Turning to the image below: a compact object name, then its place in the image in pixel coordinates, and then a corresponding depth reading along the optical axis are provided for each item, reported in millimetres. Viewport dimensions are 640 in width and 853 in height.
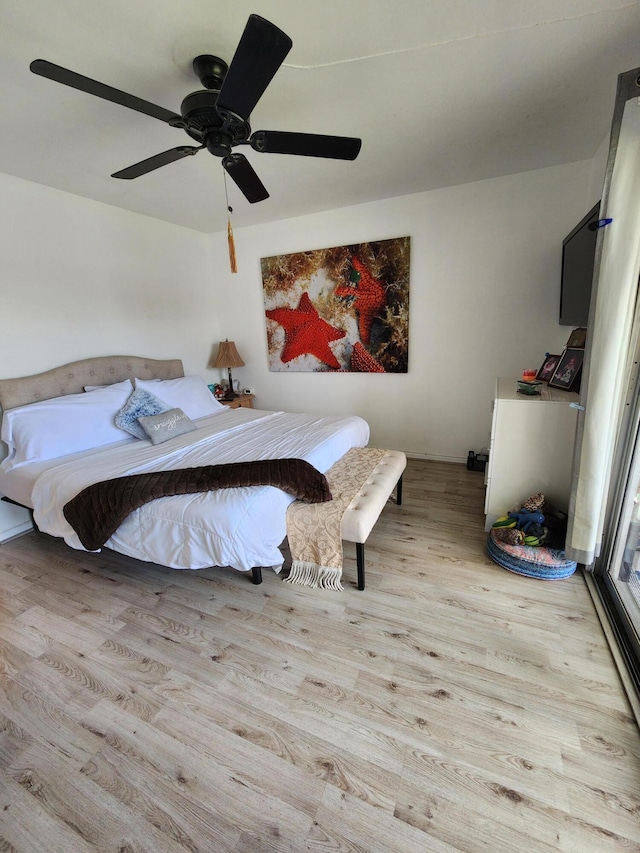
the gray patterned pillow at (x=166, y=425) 2604
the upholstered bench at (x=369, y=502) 1769
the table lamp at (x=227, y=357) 4051
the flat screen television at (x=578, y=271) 2008
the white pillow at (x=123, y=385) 2864
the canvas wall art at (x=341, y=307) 3336
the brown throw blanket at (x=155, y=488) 1765
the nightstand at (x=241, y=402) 3870
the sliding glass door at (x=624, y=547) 1562
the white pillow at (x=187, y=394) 3066
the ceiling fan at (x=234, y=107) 1120
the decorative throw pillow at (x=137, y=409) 2660
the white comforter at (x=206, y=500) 1657
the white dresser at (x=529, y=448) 2031
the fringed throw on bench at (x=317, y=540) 1812
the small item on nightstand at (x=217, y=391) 4141
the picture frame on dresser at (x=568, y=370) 2111
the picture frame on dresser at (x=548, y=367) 2434
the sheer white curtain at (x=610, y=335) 1340
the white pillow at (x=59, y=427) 2291
